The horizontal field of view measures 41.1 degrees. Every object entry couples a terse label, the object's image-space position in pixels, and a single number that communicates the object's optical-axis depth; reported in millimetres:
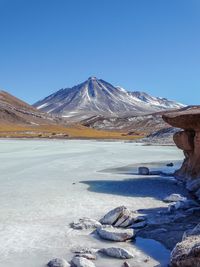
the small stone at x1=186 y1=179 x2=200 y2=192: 10705
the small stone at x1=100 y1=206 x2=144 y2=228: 7079
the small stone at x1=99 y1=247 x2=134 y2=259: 5551
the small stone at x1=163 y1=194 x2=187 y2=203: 9397
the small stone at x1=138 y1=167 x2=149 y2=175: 14673
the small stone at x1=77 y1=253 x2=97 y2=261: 5443
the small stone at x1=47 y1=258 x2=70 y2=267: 5149
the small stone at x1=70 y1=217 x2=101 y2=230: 6992
